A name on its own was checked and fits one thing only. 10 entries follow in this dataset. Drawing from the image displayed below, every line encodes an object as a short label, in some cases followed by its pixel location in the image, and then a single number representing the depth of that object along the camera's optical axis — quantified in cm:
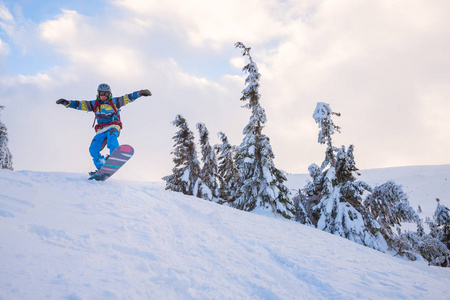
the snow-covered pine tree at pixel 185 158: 1780
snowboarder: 677
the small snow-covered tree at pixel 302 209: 1317
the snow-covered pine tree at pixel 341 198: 1131
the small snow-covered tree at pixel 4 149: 1709
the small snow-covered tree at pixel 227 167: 2198
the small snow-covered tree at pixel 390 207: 1116
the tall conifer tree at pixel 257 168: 1220
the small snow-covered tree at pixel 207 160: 1994
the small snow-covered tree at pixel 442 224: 1248
